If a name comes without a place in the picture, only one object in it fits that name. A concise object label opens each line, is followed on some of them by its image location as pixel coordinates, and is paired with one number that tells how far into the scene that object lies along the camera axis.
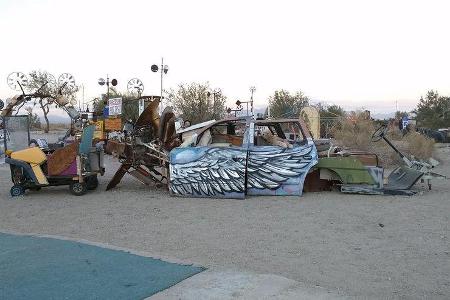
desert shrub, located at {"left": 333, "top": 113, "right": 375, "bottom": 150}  18.85
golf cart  10.88
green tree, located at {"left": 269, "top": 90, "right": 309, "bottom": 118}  45.02
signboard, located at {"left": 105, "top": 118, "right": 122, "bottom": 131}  21.20
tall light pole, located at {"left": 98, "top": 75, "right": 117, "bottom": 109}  30.08
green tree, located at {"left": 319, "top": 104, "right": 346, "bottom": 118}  40.98
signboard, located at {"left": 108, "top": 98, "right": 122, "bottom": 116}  19.73
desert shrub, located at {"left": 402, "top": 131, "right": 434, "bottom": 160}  18.22
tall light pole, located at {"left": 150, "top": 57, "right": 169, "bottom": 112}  27.27
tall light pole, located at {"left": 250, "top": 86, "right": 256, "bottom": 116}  35.03
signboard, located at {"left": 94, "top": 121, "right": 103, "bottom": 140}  21.38
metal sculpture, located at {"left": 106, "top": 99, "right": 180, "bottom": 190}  11.39
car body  10.07
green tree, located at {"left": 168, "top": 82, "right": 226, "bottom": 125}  31.03
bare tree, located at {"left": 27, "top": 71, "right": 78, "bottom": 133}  51.20
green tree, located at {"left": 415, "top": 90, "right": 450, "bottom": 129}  43.22
